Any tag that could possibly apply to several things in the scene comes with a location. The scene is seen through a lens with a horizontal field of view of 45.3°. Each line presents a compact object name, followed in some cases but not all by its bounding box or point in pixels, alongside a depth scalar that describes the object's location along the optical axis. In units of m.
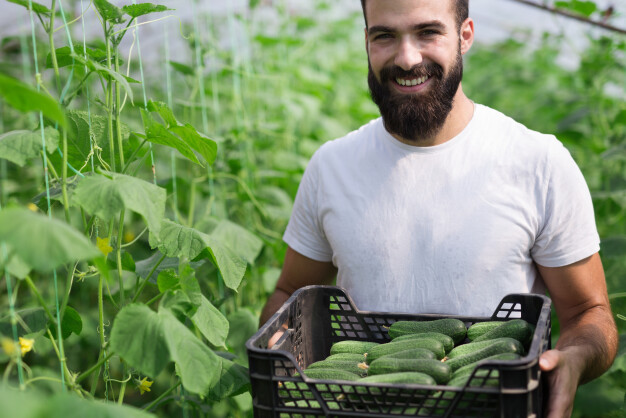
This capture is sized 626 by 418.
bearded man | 2.39
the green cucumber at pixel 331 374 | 1.79
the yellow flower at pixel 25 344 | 1.73
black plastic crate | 1.54
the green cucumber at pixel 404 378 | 1.66
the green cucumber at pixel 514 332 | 1.92
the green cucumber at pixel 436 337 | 1.95
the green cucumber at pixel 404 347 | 1.88
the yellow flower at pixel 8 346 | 1.57
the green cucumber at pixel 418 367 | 1.74
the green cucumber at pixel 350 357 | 1.97
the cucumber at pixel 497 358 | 1.67
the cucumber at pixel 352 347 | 2.06
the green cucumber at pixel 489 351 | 1.78
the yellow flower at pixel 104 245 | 1.93
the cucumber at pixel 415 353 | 1.82
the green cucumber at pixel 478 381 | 1.56
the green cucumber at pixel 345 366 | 1.89
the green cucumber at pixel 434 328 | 2.06
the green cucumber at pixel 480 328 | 2.02
